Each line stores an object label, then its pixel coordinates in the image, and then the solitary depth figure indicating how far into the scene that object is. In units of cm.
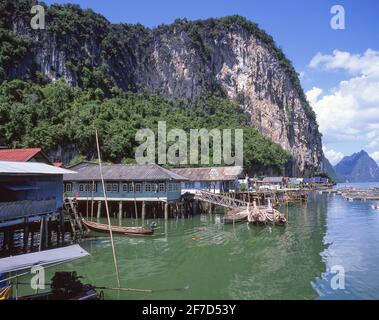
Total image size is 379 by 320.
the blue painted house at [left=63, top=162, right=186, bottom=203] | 3919
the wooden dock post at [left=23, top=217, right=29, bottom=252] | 2139
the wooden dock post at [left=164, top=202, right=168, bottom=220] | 3875
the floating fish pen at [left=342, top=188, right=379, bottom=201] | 7056
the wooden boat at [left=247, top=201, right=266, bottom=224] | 3547
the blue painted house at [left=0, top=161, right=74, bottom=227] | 2020
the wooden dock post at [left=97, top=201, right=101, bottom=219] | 3865
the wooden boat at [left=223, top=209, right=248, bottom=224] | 3734
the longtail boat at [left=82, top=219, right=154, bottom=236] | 2989
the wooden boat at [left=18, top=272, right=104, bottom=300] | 1359
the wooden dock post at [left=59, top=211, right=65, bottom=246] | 2577
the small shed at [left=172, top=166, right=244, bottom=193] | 5262
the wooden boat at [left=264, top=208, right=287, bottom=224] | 3544
